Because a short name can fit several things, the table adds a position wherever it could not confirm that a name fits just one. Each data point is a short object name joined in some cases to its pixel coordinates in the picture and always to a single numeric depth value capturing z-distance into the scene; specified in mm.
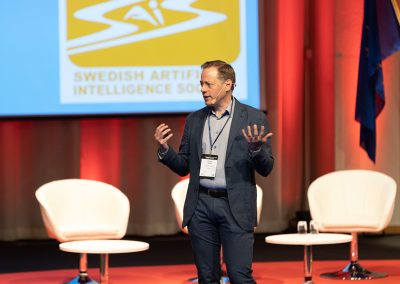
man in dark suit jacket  8185
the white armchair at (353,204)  12705
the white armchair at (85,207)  12176
